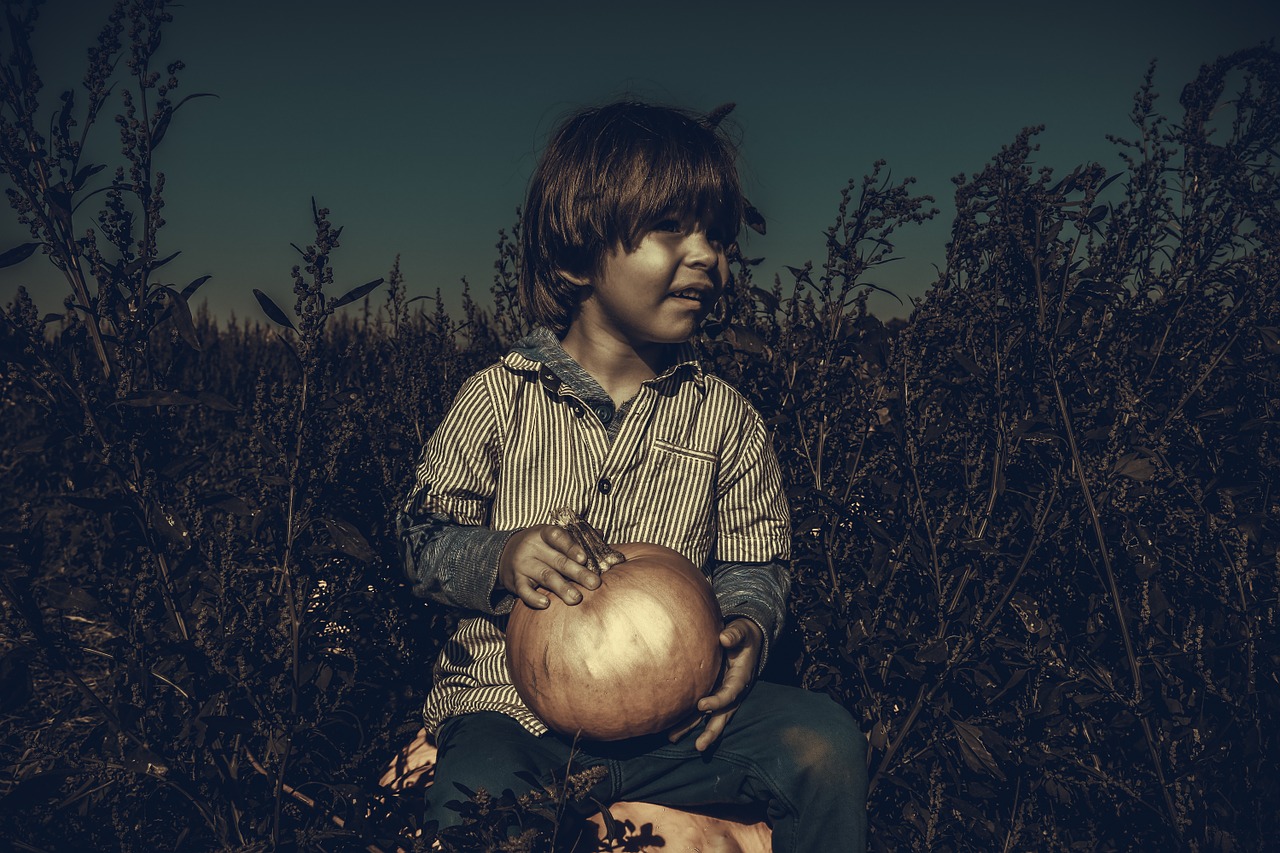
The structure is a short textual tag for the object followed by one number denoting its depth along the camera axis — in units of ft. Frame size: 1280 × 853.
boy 2.46
